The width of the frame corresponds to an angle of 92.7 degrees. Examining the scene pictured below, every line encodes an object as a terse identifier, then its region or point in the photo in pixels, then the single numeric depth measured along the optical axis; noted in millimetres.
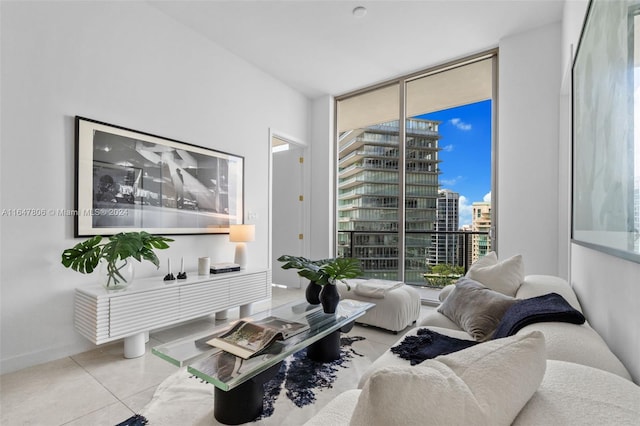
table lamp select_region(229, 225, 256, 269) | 3430
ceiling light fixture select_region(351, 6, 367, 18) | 2949
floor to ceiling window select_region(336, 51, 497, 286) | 3881
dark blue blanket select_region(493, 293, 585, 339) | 1218
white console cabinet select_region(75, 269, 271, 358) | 2180
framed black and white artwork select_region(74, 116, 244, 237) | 2473
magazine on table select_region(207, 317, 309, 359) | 1523
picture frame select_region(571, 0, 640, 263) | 846
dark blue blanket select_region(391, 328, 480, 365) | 1470
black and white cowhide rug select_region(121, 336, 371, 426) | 1601
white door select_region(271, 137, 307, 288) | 5070
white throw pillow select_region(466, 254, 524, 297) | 2027
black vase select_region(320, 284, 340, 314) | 2188
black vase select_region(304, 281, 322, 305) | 2494
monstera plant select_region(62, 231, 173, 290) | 2193
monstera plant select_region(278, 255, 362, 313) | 2072
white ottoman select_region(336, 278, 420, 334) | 2836
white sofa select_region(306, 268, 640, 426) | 513
